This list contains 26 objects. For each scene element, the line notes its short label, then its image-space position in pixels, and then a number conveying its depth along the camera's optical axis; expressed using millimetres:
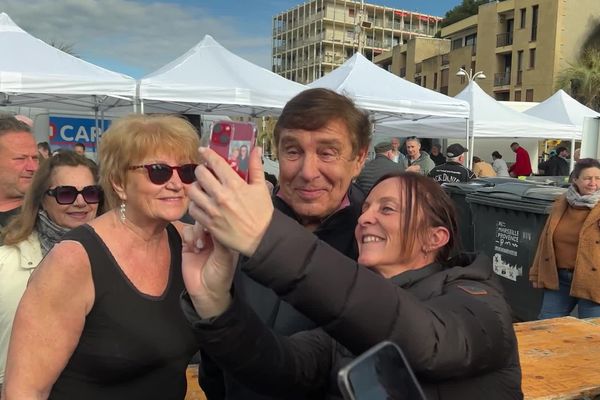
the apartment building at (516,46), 40219
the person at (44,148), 8752
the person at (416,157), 10540
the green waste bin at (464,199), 7059
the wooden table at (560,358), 2336
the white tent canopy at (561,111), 15514
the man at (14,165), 2938
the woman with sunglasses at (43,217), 2256
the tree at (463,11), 61906
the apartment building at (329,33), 84750
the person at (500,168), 14027
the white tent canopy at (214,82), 7727
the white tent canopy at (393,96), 8836
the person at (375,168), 6359
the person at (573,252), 4512
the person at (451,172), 8445
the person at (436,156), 13734
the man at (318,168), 1883
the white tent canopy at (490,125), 11422
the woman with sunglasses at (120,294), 1569
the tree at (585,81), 34406
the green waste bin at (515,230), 5723
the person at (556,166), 15938
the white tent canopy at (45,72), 6910
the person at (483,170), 12328
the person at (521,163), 16078
